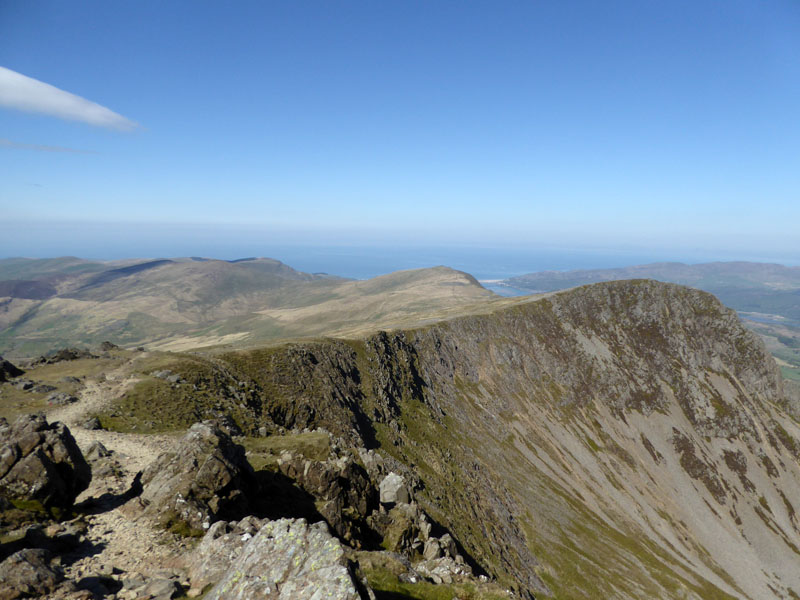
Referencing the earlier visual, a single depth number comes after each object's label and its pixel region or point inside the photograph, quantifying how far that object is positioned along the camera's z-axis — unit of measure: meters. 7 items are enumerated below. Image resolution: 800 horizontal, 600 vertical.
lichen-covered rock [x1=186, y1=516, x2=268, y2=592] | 17.80
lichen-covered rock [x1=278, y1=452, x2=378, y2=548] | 31.09
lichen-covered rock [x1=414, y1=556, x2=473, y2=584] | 26.57
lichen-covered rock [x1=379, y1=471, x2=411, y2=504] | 40.72
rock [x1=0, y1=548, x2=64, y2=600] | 14.69
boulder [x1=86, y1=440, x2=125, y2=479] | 27.91
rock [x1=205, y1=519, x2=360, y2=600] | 13.66
